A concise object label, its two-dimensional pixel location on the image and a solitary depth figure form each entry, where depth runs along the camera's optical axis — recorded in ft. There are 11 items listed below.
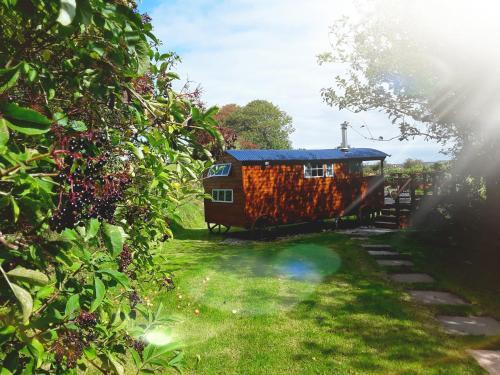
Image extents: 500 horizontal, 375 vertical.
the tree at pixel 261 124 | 189.26
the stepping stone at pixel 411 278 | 31.63
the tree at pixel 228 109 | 195.13
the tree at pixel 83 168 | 5.53
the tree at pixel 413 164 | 141.59
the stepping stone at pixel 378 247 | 44.51
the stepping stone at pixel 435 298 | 26.43
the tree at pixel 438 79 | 33.86
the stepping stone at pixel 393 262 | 36.91
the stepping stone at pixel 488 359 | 17.22
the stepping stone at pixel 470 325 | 21.40
